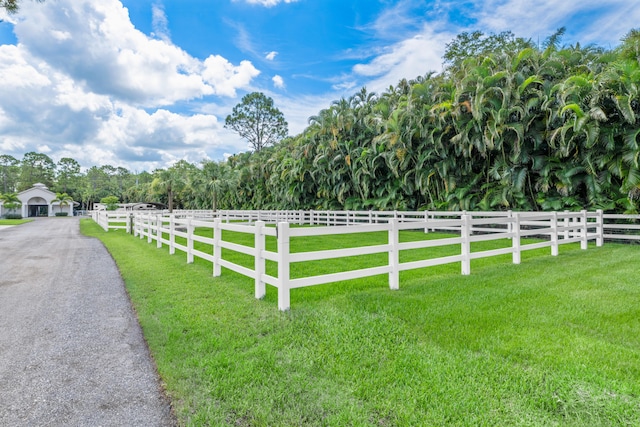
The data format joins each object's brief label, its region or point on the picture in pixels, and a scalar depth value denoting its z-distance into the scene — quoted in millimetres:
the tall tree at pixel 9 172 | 75500
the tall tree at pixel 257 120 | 42781
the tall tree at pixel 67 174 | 71375
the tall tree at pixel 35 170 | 72375
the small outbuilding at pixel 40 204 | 51806
